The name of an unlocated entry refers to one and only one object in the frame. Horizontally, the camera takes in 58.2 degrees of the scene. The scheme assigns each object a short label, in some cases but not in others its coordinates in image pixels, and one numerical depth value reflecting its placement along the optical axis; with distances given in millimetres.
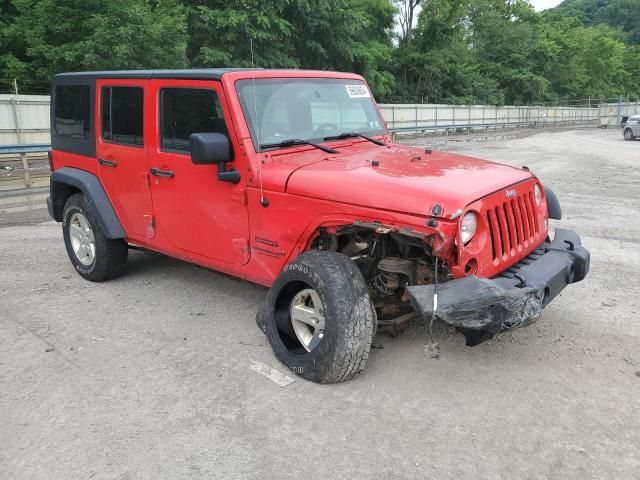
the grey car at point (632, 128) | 25906
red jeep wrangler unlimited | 3387
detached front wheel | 3518
